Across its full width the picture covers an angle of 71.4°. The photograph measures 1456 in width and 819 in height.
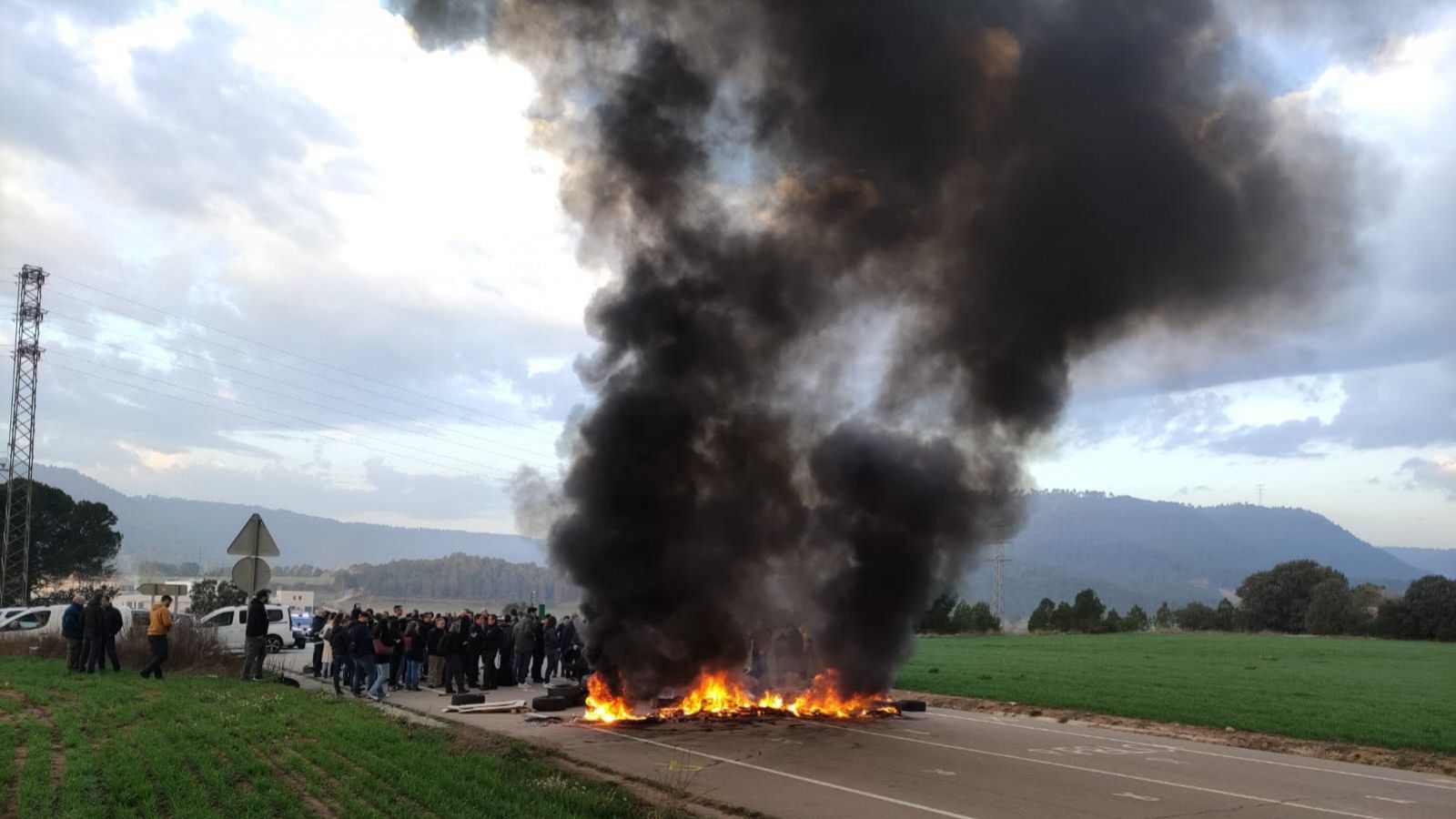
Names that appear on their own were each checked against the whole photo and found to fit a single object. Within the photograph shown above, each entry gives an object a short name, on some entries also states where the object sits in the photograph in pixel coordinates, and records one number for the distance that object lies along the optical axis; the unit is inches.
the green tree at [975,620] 2588.6
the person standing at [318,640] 994.7
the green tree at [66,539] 2586.1
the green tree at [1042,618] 2792.8
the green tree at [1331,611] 2802.7
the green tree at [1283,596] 3097.9
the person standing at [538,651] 989.2
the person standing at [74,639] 818.2
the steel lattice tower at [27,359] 1731.1
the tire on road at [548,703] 734.5
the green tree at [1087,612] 2696.9
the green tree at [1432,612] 2519.6
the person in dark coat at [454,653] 863.1
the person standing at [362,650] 796.0
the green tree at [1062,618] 2728.8
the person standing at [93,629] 794.8
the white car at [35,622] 1197.3
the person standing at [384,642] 882.1
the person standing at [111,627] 799.1
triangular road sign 716.7
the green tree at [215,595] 2888.8
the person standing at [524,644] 959.0
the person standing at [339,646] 805.2
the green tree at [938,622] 2461.6
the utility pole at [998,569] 3026.6
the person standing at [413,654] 902.4
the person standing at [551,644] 1023.0
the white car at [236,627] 1418.6
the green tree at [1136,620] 2810.0
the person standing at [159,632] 765.9
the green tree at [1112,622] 2720.0
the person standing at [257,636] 788.0
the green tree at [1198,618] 3186.5
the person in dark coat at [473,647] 900.6
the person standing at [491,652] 915.4
